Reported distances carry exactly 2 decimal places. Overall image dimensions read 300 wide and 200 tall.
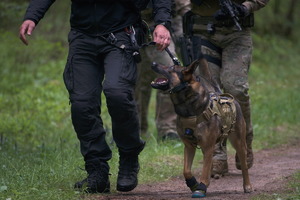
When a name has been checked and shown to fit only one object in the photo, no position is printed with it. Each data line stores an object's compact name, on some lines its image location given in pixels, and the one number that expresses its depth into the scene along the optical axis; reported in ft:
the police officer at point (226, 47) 44.29
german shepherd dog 35.06
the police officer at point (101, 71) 35.76
